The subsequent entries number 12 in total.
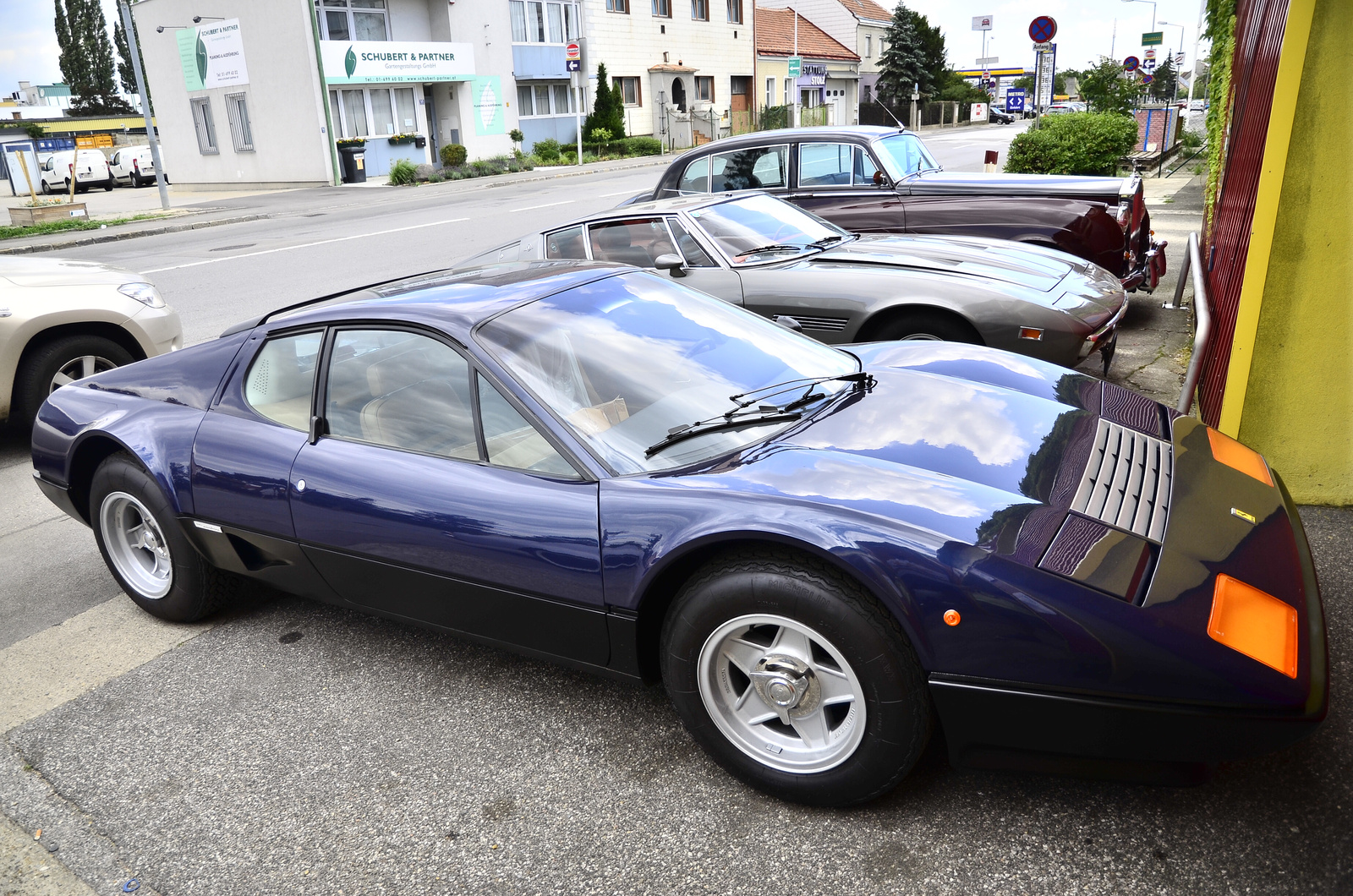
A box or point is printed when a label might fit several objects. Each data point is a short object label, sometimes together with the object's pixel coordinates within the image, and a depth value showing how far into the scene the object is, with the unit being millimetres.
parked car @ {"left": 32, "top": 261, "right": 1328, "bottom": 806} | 2092
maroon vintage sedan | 7152
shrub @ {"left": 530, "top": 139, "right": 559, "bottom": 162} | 35825
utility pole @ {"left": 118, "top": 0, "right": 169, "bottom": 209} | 20438
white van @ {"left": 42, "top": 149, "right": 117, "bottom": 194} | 32062
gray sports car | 5125
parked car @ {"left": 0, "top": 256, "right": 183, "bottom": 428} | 5984
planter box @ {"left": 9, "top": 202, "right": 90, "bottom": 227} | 20500
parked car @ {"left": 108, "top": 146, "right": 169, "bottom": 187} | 33062
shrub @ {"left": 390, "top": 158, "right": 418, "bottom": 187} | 28719
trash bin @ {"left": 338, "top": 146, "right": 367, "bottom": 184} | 29875
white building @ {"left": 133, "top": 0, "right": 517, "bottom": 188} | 29250
